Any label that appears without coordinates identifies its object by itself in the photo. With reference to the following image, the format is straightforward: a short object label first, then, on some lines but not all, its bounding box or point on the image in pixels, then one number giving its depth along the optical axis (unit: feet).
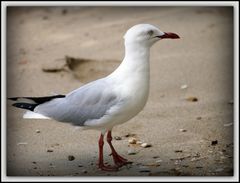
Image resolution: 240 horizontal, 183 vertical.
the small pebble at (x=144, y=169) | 25.45
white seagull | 24.58
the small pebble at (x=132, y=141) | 28.94
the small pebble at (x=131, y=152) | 27.89
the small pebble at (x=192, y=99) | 34.58
